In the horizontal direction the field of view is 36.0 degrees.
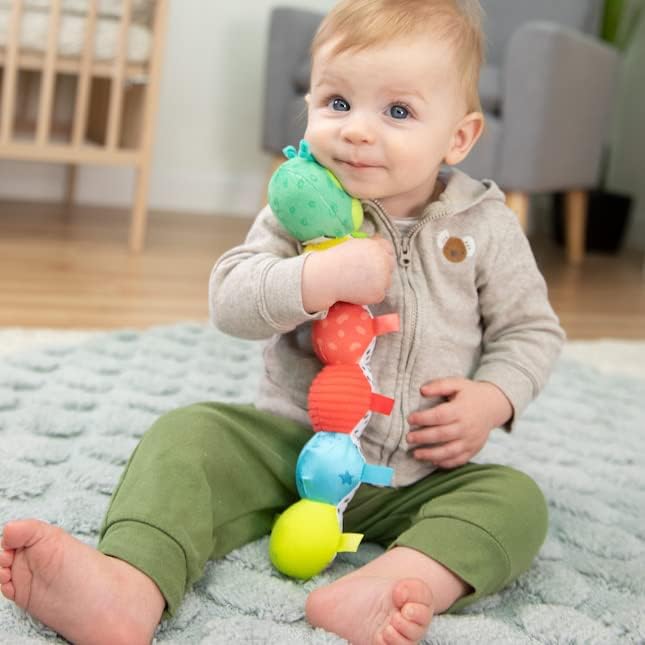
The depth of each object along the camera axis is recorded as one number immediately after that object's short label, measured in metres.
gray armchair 2.19
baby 0.62
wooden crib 2.06
